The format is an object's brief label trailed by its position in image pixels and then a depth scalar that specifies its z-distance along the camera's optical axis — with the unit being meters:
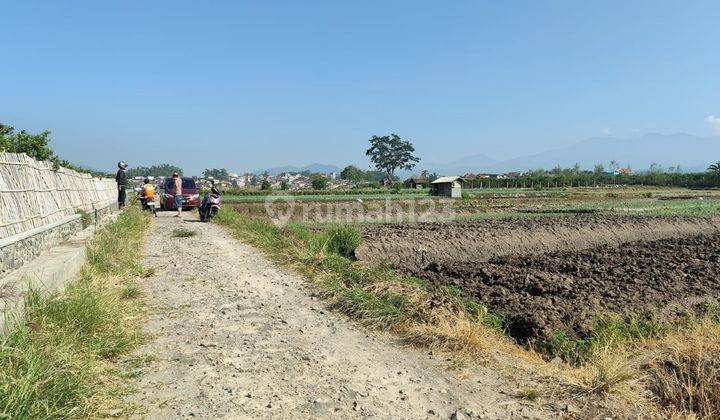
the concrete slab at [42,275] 3.89
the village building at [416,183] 70.81
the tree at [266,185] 54.44
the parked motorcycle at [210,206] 15.46
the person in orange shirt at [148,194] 17.99
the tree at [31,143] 12.59
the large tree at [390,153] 118.00
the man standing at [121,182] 14.39
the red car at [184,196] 20.41
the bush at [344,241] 9.87
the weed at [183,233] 11.49
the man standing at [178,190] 16.75
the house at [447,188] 41.69
